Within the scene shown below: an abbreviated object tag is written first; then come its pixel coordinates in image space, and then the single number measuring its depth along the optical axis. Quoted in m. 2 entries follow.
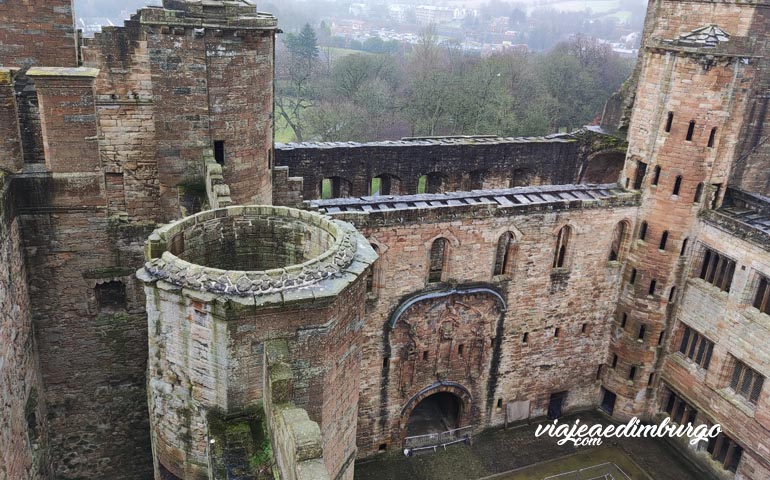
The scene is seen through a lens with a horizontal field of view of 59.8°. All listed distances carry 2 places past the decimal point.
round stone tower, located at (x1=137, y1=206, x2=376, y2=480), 8.14
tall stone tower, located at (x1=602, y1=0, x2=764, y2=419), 17.72
